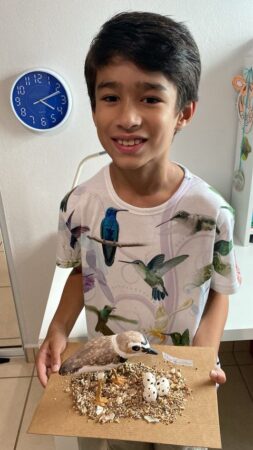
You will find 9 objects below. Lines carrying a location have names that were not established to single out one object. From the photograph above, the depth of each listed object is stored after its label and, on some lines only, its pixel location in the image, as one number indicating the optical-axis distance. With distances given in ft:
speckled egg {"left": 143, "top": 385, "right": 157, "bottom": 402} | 1.77
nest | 1.71
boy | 1.73
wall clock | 3.65
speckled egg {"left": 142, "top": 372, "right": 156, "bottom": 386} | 1.81
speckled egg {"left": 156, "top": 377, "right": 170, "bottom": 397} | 1.79
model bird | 1.81
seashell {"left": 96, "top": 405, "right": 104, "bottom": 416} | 1.71
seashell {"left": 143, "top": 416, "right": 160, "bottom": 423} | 1.67
